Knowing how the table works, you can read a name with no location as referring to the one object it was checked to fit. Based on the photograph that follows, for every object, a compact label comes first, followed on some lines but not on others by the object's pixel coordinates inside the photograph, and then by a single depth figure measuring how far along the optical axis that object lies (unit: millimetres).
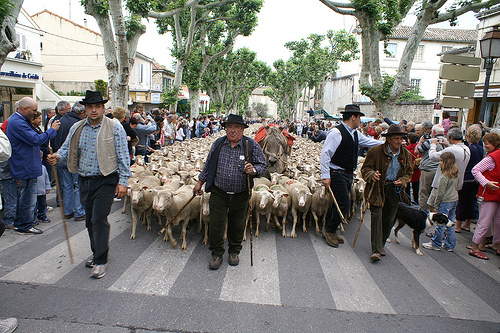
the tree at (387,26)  12718
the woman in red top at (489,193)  5484
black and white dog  5512
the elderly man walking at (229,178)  4691
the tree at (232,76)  42891
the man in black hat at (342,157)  5531
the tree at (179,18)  14011
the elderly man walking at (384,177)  5238
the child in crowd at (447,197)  5879
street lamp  8483
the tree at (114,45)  11142
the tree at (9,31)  7387
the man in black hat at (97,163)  4281
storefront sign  22422
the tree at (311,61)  39406
